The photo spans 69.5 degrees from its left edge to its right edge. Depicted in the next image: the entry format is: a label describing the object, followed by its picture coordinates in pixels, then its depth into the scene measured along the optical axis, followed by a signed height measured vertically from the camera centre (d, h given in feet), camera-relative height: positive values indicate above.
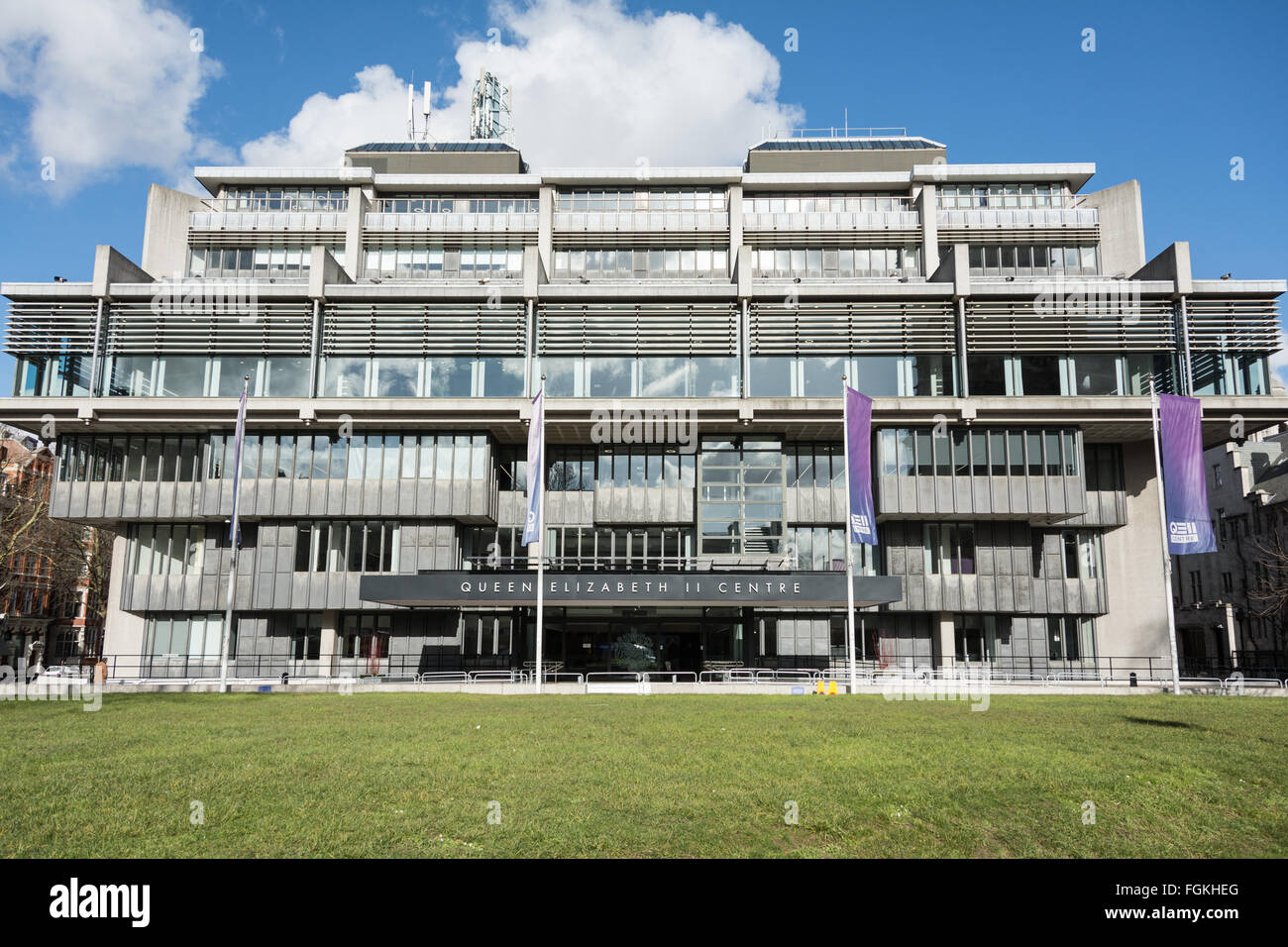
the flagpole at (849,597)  103.86 +1.12
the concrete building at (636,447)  140.36 +24.69
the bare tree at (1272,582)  172.86 +5.26
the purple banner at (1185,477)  105.50 +15.49
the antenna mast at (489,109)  211.41 +113.16
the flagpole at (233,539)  114.42 +7.93
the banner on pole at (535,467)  108.88 +16.42
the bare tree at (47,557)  201.98 +10.22
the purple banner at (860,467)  106.63 +16.41
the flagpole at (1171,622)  107.97 -1.61
